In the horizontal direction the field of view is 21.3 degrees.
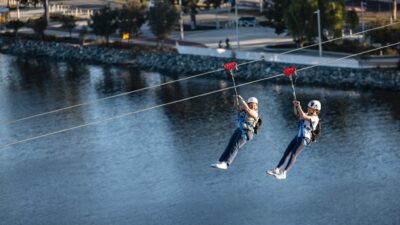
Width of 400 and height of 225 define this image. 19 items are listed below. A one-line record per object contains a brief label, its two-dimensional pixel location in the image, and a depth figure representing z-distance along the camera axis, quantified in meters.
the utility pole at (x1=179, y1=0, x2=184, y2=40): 120.68
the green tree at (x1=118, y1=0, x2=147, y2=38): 123.75
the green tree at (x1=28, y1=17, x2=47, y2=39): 133.88
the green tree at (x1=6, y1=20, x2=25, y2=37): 138.00
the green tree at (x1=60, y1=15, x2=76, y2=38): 130.62
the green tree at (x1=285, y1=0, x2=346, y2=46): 108.44
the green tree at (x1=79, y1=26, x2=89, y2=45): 130.00
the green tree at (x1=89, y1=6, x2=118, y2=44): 124.75
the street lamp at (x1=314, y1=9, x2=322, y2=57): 105.39
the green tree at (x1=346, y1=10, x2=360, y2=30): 108.88
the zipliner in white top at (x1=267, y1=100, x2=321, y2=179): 47.28
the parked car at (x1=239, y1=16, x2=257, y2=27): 126.00
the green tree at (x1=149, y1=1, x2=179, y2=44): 119.25
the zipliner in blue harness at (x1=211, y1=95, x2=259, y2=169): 48.59
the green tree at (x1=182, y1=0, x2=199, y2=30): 124.50
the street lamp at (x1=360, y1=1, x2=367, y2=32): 113.25
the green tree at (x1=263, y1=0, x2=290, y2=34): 113.89
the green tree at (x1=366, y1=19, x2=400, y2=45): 103.81
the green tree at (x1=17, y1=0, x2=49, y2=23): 137.38
